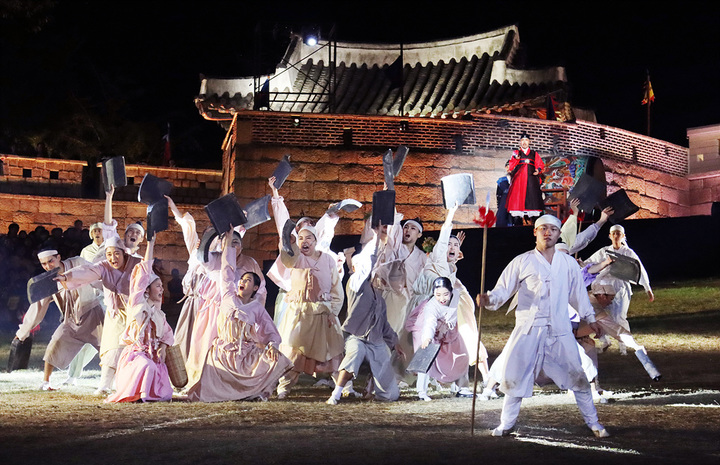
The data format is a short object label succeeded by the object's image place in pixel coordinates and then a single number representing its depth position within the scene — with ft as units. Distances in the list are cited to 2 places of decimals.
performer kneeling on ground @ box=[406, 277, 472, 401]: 31.99
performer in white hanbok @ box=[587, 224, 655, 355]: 37.01
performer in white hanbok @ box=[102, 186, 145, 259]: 34.37
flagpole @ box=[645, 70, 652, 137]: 87.25
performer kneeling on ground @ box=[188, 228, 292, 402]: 30.27
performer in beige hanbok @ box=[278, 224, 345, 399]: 32.76
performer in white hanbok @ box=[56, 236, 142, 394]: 31.86
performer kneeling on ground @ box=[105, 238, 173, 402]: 29.68
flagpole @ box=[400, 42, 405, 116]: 72.18
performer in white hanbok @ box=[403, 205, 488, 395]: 33.91
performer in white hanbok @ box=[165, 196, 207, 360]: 35.27
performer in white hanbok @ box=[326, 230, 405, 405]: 30.89
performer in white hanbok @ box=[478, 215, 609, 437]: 23.35
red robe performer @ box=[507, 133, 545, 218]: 55.67
